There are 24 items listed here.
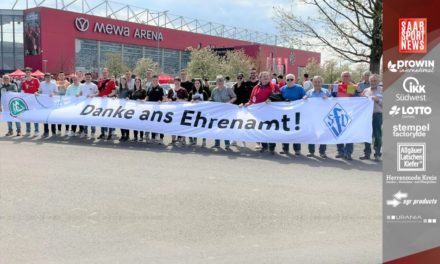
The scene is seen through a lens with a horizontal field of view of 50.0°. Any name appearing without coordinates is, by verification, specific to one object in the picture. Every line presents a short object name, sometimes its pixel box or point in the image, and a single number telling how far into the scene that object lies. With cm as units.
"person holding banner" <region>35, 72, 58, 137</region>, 1430
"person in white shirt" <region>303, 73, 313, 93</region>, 1876
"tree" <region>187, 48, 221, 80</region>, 6125
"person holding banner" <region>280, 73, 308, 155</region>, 1166
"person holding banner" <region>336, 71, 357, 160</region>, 1077
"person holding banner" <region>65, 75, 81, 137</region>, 1410
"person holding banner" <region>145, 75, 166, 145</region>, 1314
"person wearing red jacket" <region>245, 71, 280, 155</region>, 1186
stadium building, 5375
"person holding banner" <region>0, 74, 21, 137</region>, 1409
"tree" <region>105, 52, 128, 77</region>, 5838
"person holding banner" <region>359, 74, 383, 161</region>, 1070
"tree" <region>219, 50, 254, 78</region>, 6294
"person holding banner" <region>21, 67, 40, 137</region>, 1454
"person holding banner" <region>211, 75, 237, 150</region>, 1277
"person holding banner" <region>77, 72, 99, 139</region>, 1399
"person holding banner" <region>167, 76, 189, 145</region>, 1300
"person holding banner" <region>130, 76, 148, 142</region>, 1322
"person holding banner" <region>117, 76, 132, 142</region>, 1385
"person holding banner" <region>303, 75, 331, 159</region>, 1103
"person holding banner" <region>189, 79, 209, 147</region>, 1325
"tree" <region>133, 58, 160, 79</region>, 5931
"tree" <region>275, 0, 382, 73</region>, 1580
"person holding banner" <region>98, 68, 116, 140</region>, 1393
